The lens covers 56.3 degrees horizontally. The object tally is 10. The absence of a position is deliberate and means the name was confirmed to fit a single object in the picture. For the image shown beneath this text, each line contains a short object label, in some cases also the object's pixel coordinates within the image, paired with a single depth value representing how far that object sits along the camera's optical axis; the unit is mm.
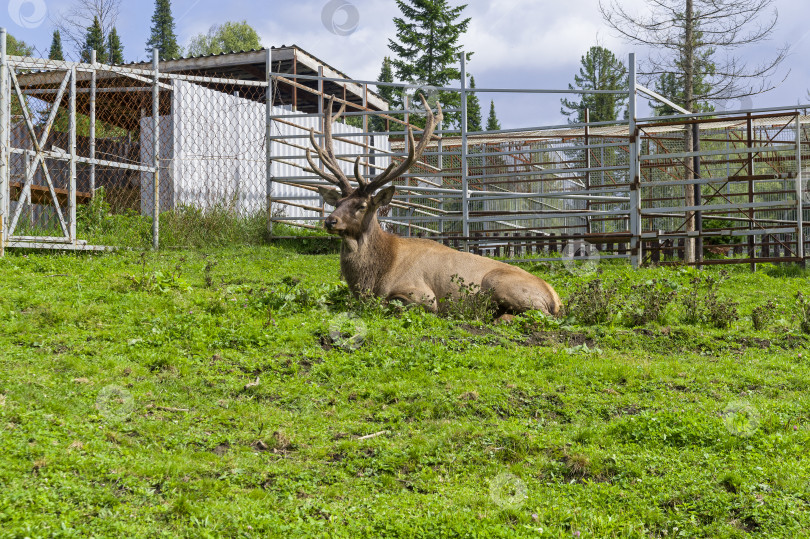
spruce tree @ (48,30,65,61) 52344
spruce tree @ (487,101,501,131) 62750
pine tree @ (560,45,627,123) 52156
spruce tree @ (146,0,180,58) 60125
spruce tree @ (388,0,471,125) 37531
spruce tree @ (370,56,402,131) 43312
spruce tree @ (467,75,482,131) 54366
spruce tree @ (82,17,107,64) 25934
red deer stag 8992
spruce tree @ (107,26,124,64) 43475
